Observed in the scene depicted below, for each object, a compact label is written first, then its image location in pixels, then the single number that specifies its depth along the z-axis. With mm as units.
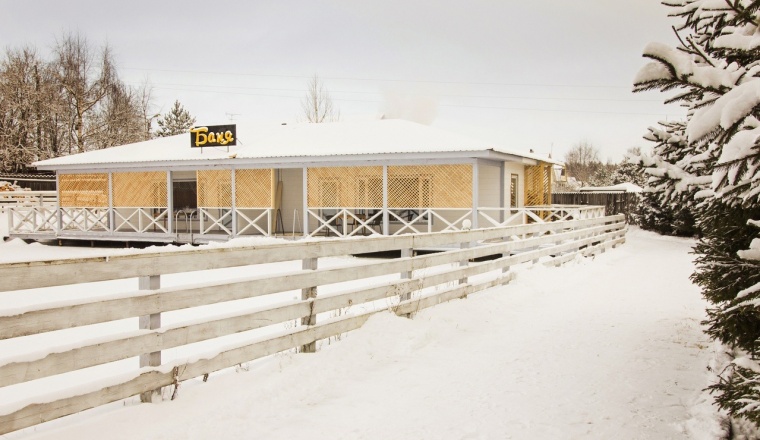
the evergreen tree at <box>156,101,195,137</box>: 51375
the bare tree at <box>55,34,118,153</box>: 40656
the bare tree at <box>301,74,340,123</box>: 45125
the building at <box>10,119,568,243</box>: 16875
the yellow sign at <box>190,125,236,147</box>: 20203
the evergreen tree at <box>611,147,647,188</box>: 37438
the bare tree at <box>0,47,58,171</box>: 39000
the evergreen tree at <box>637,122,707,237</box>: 4394
